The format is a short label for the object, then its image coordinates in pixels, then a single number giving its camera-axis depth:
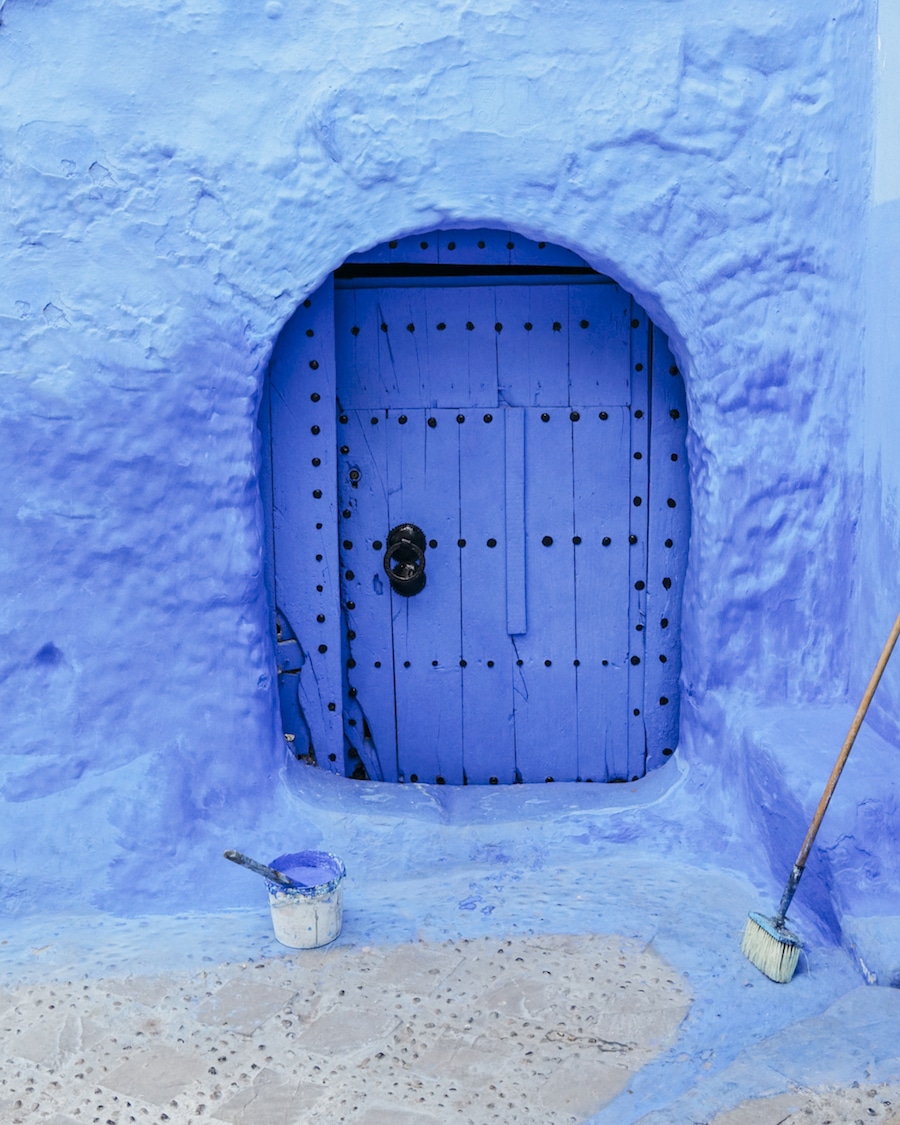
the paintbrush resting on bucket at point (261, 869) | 2.59
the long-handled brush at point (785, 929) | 2.49
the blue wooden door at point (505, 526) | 3.36
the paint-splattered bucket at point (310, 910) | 2.64
